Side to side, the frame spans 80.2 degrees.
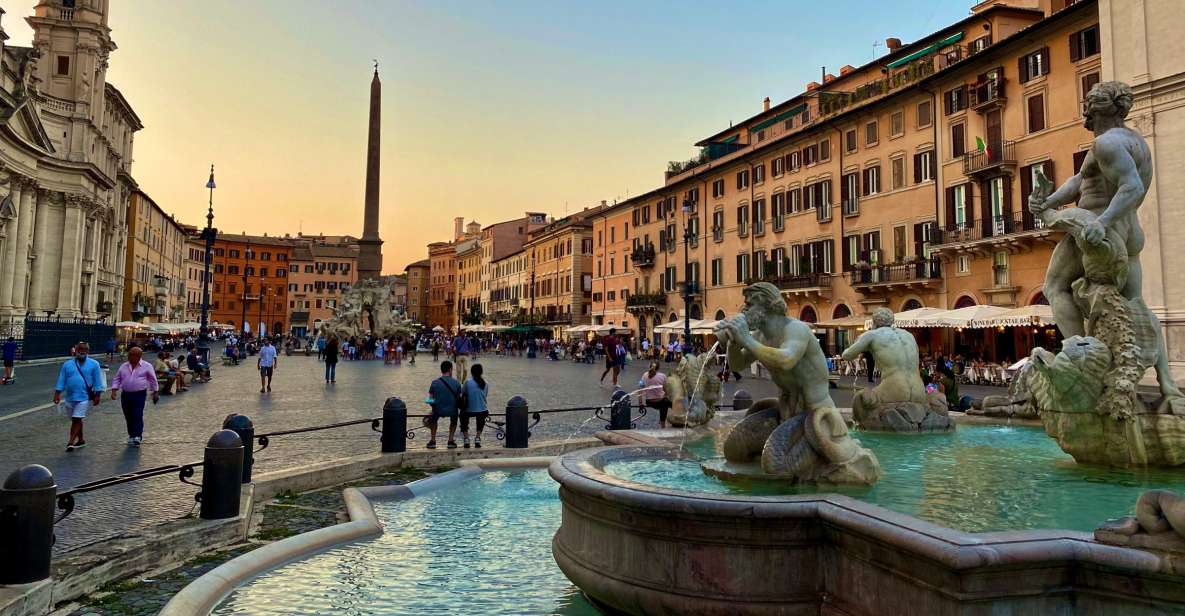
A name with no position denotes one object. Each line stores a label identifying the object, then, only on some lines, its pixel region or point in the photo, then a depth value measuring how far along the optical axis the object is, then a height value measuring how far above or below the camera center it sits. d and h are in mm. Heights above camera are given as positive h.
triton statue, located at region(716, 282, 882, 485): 4516 -287
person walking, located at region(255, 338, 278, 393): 19672 -417
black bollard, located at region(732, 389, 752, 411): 10953 -748
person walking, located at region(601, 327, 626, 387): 23141 -89
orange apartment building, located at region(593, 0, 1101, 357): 24672 +8055
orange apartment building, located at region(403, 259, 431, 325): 120456 +10361
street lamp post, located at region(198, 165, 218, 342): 27156 +4210
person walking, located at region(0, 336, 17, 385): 20672 -542
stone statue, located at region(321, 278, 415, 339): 52500 +2723
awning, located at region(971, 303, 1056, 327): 20250 +1125
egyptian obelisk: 55156 +10263
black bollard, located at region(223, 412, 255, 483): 6941 -829
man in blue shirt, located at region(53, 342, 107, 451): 9750 -599
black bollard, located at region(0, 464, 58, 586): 3963 -1023
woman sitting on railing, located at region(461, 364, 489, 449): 9773 -763
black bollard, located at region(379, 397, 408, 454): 8789 -978
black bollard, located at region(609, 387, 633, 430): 10180 -896
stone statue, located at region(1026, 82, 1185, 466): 5180 +333
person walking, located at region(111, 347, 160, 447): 10258 -615
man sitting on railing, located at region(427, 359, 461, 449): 9547 -706
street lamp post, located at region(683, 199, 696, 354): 30811 +1283
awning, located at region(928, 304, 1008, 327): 21766 +1256
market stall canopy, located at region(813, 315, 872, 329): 29250 +1313
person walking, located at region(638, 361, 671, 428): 11109 -723
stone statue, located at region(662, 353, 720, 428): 8859 -544
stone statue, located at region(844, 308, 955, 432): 7773 -438
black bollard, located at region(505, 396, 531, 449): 9391 -986
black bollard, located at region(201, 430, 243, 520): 5691 -1089
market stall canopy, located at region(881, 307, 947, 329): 23250 +1308
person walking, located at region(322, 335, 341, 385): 23266 -332
